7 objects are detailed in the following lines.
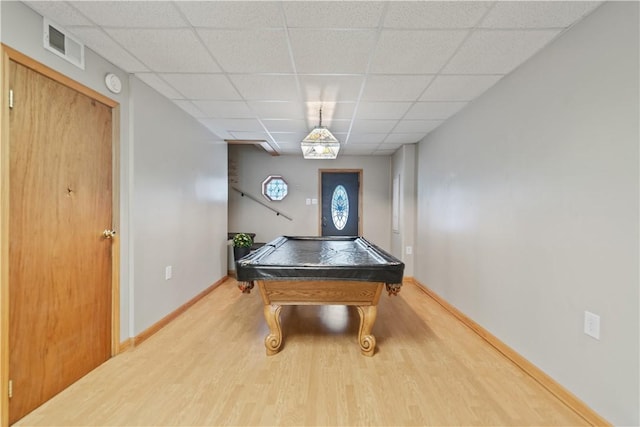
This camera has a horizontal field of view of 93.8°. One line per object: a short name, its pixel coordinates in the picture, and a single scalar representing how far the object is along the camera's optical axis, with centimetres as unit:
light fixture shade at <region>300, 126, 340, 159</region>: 300
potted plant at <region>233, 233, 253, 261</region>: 471
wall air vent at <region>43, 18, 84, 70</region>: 172
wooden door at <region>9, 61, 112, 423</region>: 160
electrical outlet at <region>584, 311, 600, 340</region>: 158
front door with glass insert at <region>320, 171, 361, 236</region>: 602
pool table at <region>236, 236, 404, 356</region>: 212
